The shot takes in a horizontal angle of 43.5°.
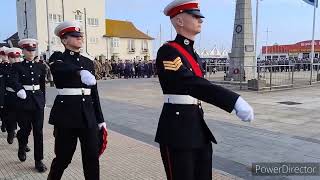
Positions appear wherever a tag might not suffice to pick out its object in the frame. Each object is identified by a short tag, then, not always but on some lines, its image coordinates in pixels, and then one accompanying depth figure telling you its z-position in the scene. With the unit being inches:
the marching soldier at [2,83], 318.5
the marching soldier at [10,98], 257.4
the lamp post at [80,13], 2305.9
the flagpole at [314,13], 1082.7
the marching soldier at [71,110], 167.2
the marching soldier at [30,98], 226.5
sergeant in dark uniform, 121.4
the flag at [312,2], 1081.3
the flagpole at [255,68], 748.5
